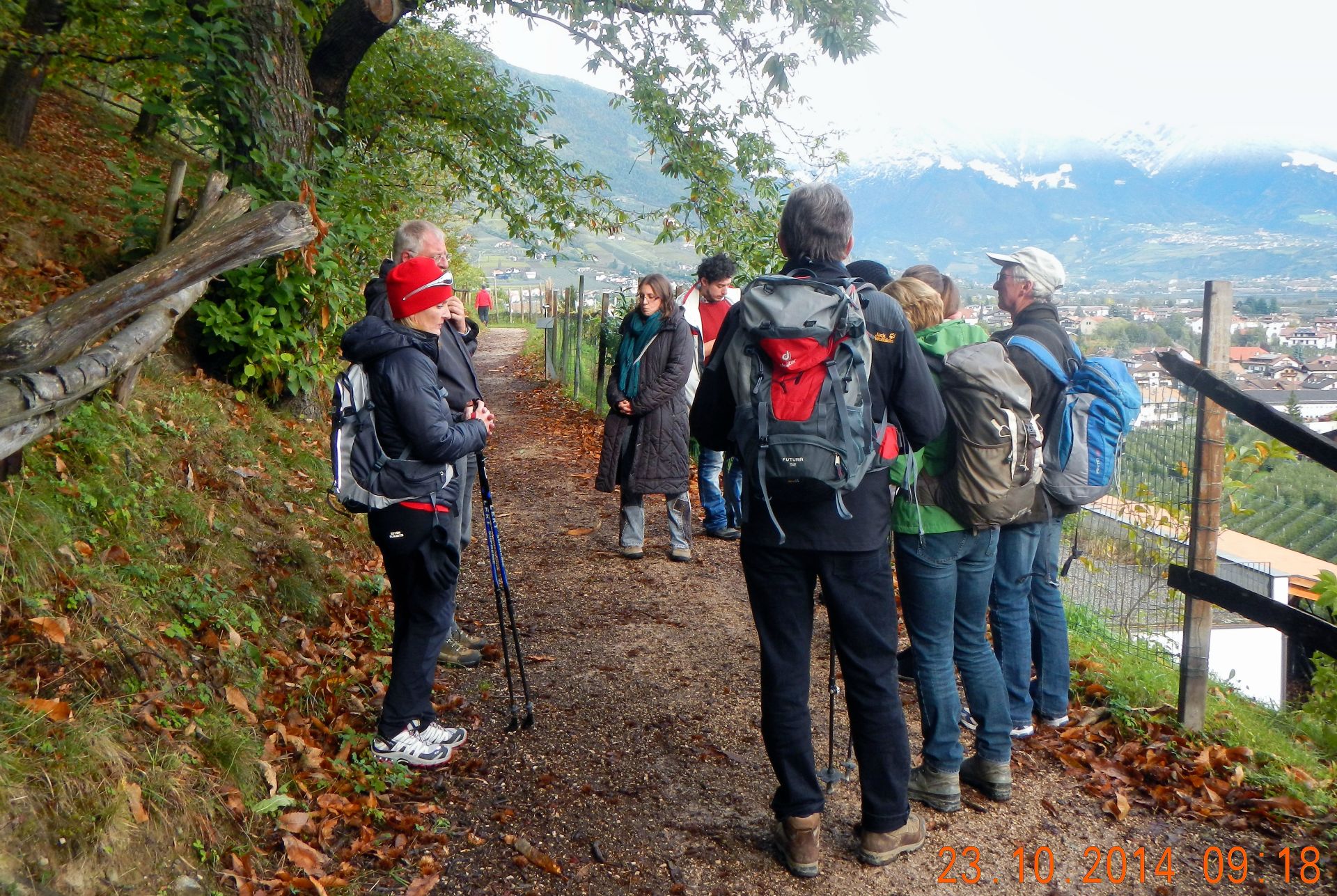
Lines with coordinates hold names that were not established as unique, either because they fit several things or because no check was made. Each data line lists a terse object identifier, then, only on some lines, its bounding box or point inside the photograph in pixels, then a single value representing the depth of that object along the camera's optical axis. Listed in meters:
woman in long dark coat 6.64
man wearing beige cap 4.07
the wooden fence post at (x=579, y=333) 15.62
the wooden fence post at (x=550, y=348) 20.61
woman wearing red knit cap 3.56
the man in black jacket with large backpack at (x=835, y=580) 3.09
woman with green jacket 3.51
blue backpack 4.07
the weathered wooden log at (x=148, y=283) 2.89
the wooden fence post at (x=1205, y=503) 4.25
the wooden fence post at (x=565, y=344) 17.70
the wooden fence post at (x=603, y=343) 14.52
